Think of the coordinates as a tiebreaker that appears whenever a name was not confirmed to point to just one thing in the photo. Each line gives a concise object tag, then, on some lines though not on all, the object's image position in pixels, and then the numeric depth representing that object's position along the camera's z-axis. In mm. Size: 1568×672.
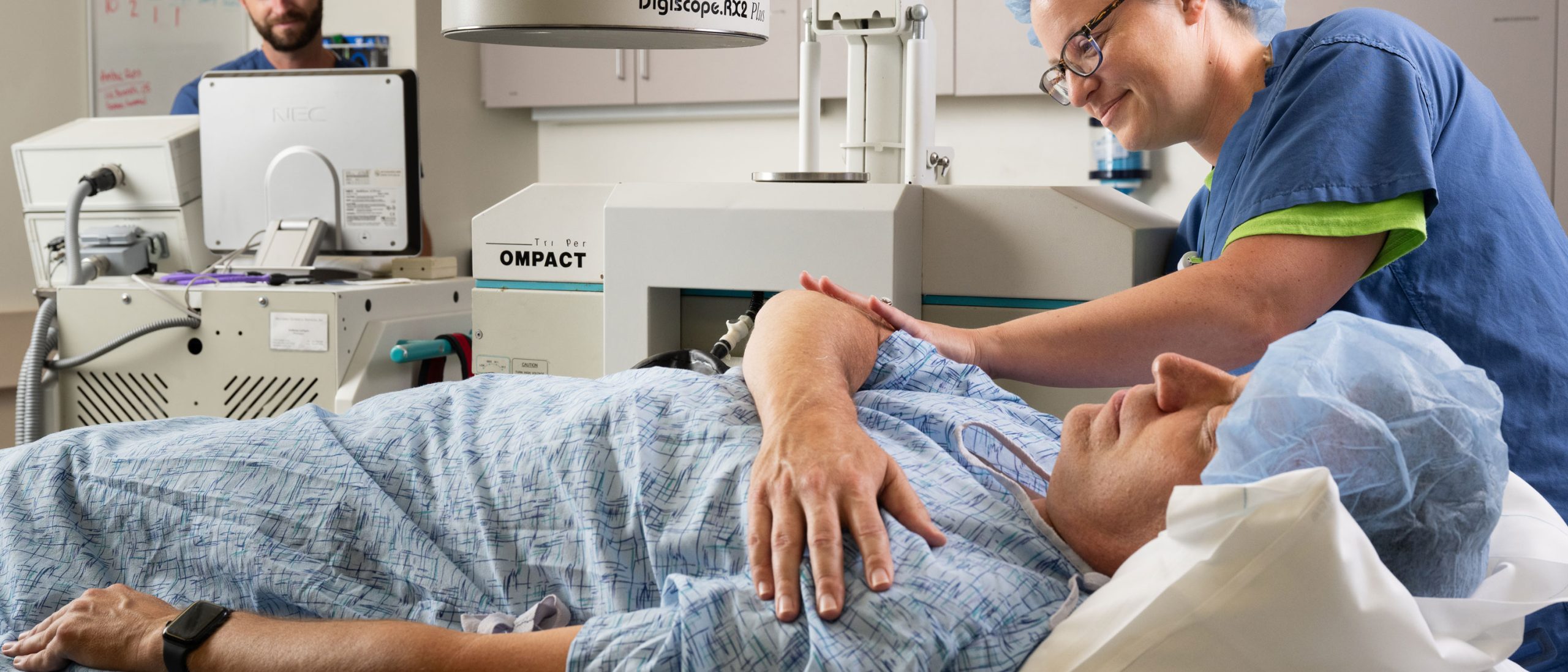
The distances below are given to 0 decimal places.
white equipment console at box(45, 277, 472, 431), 1882
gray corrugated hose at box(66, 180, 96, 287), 2088
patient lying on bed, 812
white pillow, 702
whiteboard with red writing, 3369
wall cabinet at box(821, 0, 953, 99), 3252
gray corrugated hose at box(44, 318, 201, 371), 1911
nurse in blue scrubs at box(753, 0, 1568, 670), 1044
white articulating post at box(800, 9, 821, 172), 1556
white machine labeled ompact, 1387
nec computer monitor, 2066
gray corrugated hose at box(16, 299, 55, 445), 1938
